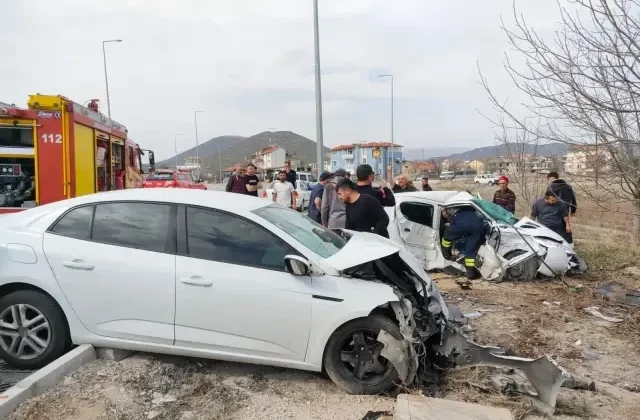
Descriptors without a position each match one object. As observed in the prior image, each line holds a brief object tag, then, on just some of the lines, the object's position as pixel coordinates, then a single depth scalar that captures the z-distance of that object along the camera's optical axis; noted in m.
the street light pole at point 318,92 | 13.09
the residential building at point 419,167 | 103.64
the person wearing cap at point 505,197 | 10.38
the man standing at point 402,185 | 10.80
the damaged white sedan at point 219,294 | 3.76
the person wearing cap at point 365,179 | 6.38
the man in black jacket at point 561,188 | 8.18
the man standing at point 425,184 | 11.86
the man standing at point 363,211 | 5.83
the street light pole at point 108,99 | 28.53
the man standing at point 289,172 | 10.48
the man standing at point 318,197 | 8.25
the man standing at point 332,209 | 7.29
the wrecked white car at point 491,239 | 7.78
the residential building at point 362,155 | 53.47
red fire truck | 8.16
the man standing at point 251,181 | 9.30
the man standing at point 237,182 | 9.33
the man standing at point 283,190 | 9.91
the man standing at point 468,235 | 7.99
